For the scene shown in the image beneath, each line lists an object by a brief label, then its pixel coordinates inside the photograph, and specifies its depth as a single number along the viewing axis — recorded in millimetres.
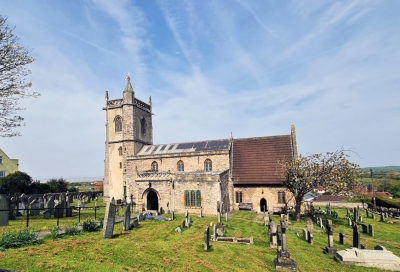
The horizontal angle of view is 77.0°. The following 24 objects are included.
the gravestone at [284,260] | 10156
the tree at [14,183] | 37750
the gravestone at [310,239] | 14931
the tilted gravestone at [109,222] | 12664
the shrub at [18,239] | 9492
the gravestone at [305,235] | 15584
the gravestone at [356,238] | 13703
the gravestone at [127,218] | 15629
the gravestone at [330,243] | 12984
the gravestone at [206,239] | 12016
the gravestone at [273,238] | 13654
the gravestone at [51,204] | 21172
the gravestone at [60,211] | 20500
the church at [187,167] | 26062
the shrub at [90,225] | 14053
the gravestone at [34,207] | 21562
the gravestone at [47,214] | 19984
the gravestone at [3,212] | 14852
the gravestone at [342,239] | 15321
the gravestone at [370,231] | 18144
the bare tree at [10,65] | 16319
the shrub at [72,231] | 12602
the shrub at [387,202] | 35662
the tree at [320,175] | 21109
